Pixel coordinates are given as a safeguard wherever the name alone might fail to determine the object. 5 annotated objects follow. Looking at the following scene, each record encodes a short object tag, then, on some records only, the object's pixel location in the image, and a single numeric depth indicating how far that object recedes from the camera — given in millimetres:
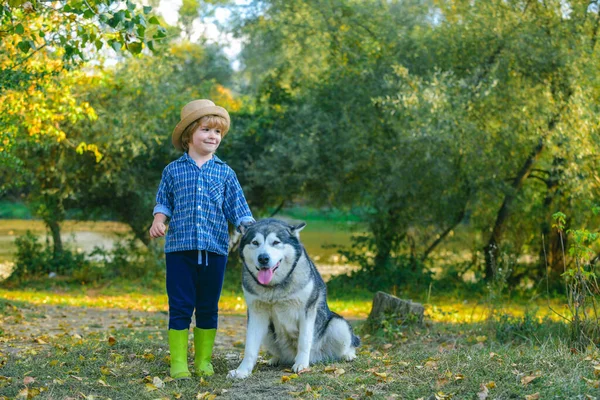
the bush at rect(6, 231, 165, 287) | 15266
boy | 5457
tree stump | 8625
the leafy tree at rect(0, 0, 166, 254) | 5923
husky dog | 5312
